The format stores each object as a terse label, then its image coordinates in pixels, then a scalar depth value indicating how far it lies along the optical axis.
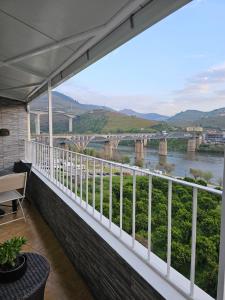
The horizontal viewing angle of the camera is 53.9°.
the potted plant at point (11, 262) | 1.65
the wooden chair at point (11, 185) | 3.90
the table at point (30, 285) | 1.56
